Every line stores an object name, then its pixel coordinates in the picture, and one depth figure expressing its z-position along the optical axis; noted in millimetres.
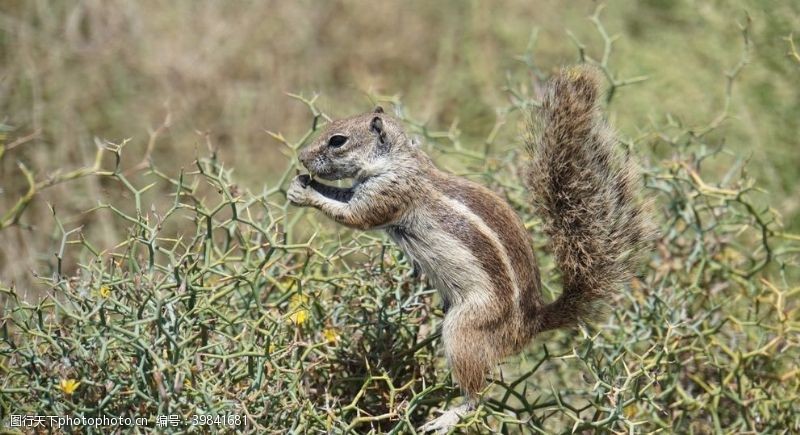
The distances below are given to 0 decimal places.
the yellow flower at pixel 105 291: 4741
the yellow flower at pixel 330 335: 5510
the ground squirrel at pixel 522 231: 5477
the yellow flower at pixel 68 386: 4367
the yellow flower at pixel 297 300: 5161
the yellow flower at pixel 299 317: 5215
